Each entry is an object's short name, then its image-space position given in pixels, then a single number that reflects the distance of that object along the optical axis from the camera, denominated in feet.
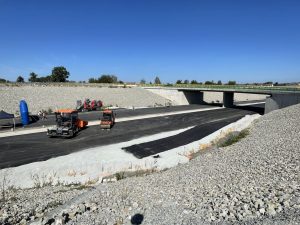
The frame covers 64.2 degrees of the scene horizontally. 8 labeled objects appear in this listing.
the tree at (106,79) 409.61
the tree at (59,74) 405.18
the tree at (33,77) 423.68
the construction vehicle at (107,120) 104.32
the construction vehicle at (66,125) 87.30
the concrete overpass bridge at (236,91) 136.77
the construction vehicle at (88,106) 162.12
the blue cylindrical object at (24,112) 109.29
